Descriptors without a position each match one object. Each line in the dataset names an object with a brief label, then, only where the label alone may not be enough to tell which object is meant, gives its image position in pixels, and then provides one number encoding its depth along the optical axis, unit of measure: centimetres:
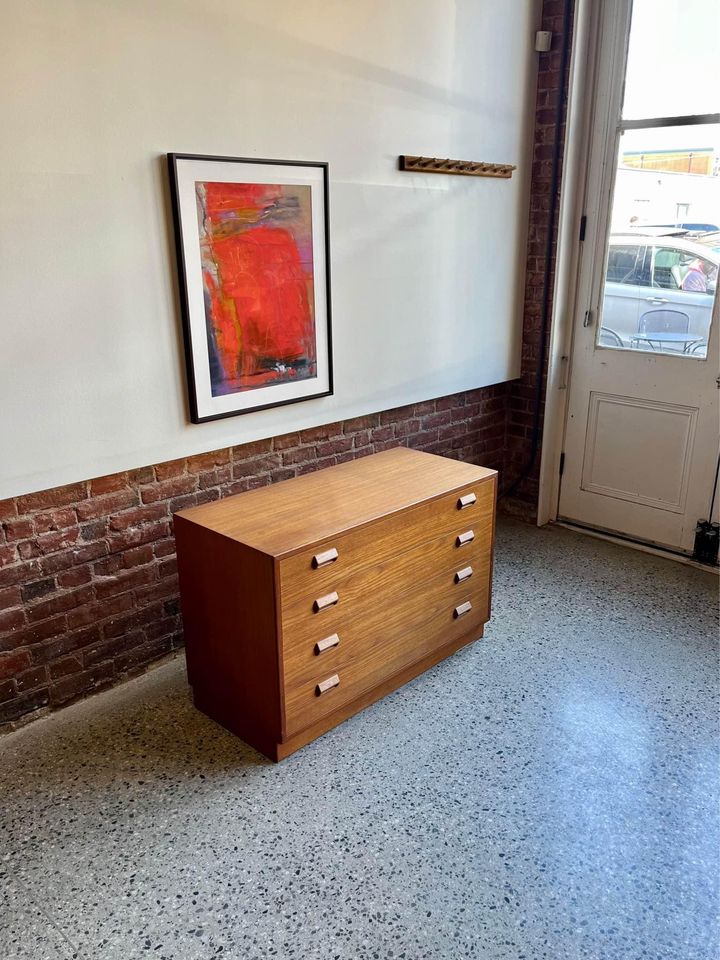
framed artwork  240
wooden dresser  216
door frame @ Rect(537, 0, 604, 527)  339
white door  321
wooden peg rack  304
